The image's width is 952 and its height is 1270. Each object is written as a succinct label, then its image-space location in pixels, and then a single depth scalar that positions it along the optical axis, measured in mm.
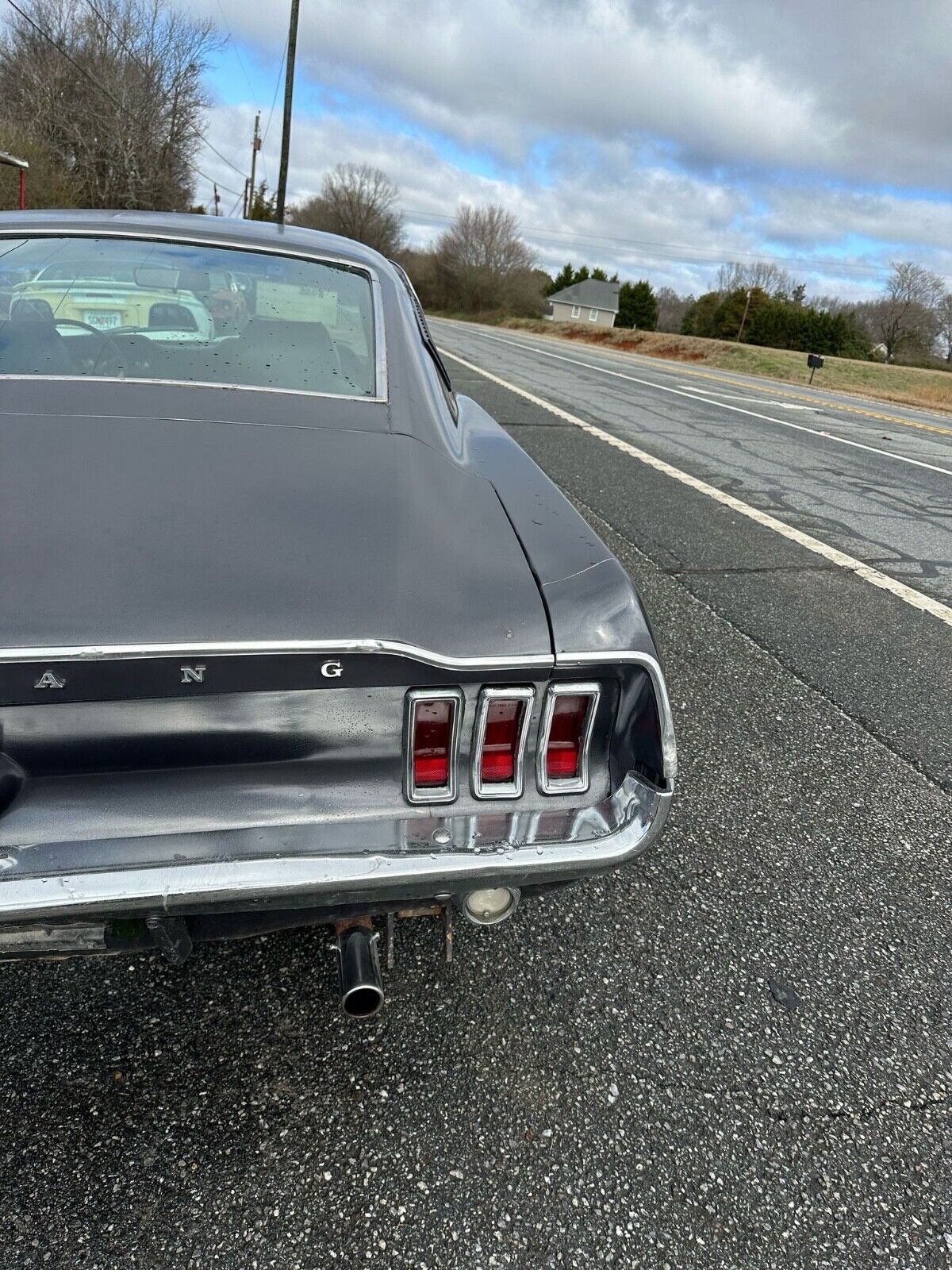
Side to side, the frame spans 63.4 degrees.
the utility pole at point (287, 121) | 22969
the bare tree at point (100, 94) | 29266
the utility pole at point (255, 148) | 50803
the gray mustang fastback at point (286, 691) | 1279
